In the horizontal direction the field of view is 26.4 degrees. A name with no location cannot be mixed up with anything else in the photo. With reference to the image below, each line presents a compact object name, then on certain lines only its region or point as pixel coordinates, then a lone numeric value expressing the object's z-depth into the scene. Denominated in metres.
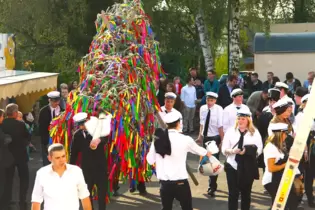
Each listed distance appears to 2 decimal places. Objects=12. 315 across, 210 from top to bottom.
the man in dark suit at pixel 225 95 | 16.23
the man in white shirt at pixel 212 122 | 10.95
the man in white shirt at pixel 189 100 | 18.20
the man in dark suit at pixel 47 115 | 11.43
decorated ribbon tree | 10.03
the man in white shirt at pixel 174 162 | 7.73
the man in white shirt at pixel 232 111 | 10.89
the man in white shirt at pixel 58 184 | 6.26
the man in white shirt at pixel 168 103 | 11.26
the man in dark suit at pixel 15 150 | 9.77
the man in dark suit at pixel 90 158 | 8.89
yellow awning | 11.54
